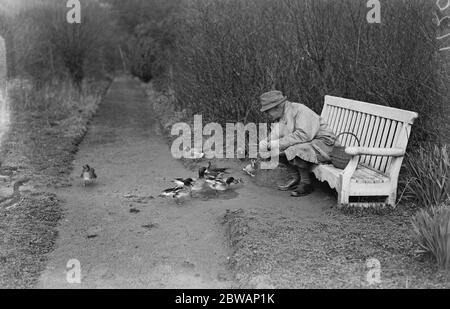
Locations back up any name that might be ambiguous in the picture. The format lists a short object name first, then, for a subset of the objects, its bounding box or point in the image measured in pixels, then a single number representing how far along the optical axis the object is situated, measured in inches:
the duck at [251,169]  311.7
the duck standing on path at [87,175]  298.9
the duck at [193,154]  359.6
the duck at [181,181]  262.1
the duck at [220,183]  269.6
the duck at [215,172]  277.3
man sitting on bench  261.9
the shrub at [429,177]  221.0
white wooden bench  227.0
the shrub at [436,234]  164.1
